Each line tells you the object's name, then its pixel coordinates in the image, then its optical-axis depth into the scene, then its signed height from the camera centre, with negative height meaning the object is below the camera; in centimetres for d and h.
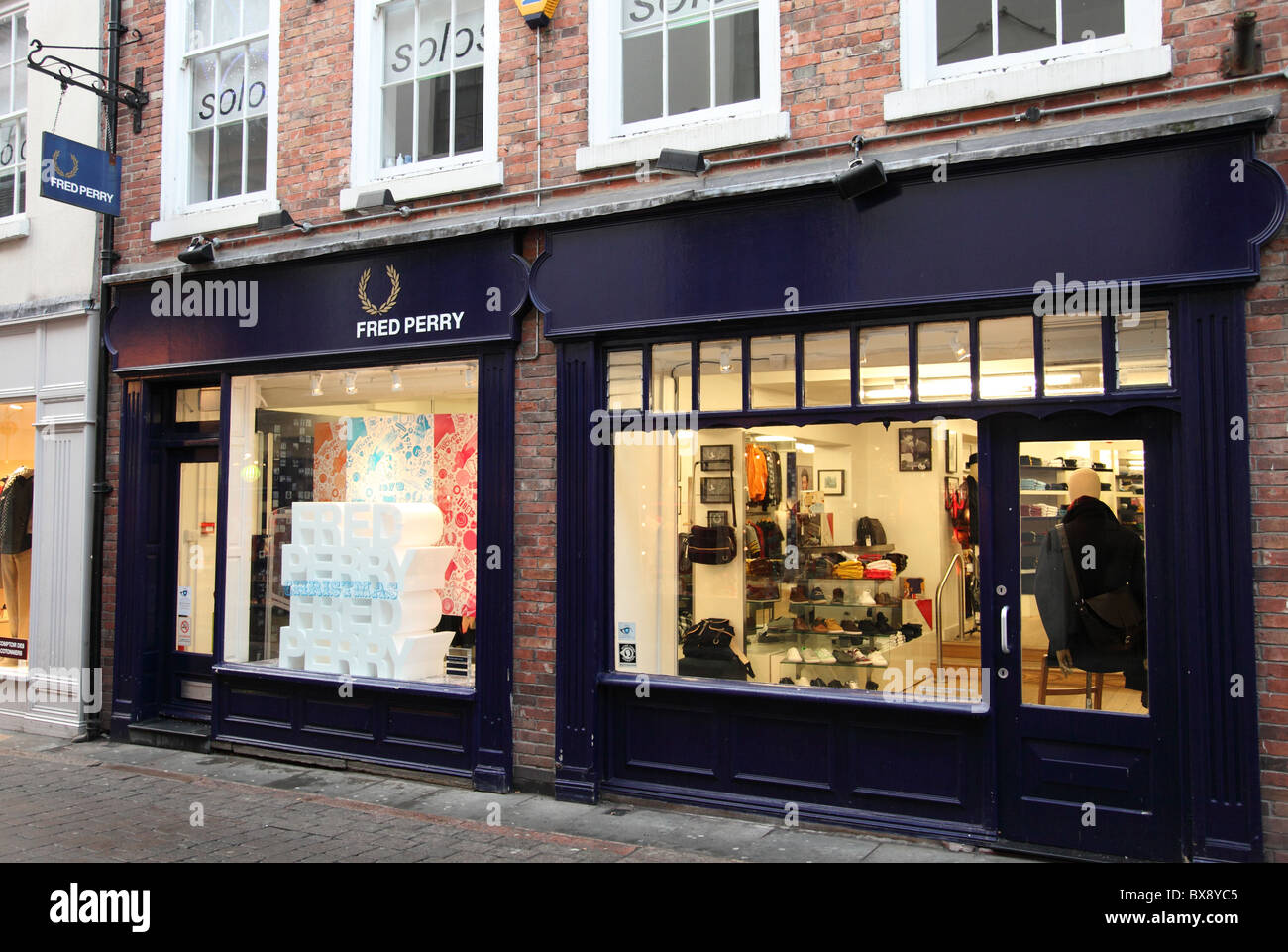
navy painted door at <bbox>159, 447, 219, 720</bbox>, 965 -39
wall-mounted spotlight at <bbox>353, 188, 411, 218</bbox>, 804 +259
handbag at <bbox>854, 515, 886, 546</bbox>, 705 +1
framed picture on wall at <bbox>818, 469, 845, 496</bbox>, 697 +35
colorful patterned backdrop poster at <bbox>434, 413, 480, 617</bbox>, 812 +30
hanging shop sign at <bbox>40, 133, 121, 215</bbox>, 891 +316
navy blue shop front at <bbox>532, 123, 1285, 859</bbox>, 551 +48
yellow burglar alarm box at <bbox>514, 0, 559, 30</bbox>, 751 +378
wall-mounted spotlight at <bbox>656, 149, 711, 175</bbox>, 678 +243
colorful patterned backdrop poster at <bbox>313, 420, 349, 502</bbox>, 877 +63
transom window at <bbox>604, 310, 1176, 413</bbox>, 585 +105
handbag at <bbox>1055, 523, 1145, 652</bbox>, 591 -48
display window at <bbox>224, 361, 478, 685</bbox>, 820 +9
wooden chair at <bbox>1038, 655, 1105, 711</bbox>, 595 -90
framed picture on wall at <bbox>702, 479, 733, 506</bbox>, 732 +30
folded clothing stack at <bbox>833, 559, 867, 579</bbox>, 702 -23
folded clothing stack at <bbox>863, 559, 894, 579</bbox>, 696 -23
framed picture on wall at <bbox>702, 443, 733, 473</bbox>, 723 +53
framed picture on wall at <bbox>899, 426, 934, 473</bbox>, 659 +55
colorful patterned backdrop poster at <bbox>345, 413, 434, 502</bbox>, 841 +60
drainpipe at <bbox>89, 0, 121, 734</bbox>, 973 +114
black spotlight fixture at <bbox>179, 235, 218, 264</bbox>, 884 +238
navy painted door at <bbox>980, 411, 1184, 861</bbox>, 575 -79
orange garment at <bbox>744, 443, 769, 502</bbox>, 722 +43
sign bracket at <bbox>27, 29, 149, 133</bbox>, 921 +415
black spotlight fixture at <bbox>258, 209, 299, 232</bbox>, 855 +257
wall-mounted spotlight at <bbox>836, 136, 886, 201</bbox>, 621 +214
